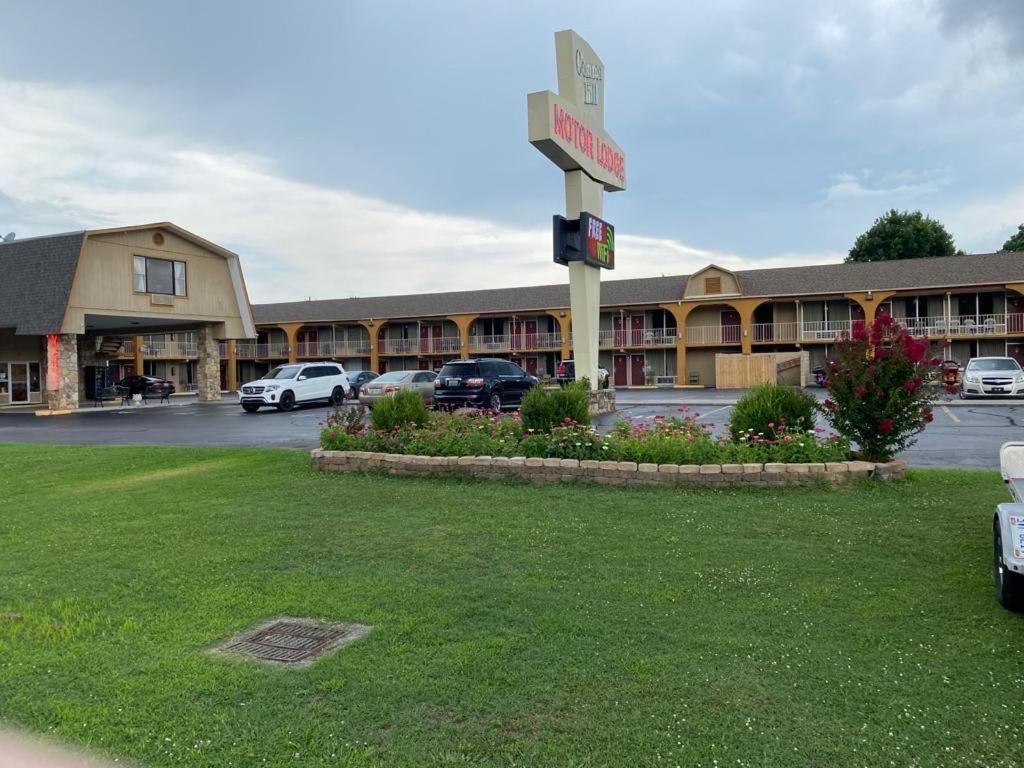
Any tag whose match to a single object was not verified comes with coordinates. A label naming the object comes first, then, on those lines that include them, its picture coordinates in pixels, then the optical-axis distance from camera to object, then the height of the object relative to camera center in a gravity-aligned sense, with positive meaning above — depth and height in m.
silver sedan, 26.44 +0.03
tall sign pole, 18.66 +5.33
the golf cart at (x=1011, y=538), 4.54 -1.01
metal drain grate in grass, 4.33 -1.50
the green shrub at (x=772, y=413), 10.38 -0.49
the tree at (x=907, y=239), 57.00 +10.05
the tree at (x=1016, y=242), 58.62 +9.91
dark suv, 22.42 -0.07
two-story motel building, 30.56 +3.53
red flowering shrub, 9.22 -0.13
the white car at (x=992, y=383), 27.08 -0.38
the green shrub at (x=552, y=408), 11.31 -0.40
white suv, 27.44 -0.02
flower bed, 9.48 -0.83
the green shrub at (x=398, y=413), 11.97 -0.45
